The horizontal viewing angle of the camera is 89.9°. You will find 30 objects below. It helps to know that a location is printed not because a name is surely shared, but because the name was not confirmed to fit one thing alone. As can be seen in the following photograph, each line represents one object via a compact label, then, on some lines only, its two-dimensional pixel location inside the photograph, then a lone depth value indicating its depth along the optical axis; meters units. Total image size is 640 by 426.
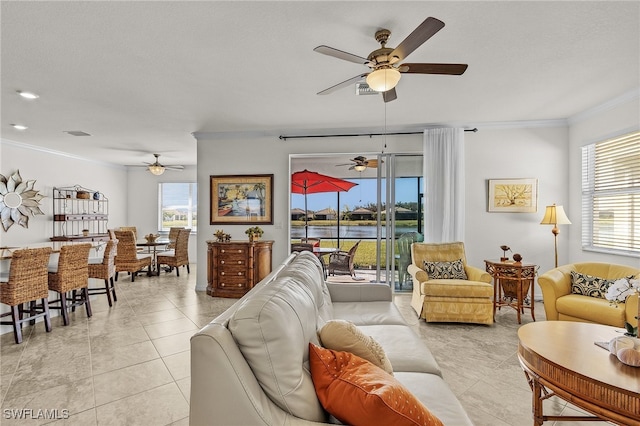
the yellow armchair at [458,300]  3.71
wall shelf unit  6.73
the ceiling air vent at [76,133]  5.23
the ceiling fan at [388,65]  2.14
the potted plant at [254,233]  5.10
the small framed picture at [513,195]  4.79
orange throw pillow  0.97
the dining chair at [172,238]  7.44
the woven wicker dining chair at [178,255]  6.71
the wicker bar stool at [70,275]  3.71
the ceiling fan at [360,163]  5.55
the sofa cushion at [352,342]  1.36
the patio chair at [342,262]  5.71
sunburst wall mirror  5.71
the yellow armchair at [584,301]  2.90
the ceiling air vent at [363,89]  3.25
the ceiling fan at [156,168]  6.88
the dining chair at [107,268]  4.50
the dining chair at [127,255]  6.07
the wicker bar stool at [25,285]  3.16
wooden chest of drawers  4.95
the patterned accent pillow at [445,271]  4.10
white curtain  4.84
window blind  3.72
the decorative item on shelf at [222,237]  5.14
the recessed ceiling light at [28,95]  3.57
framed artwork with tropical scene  5.37
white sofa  1.00
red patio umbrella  6.74
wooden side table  3.96
